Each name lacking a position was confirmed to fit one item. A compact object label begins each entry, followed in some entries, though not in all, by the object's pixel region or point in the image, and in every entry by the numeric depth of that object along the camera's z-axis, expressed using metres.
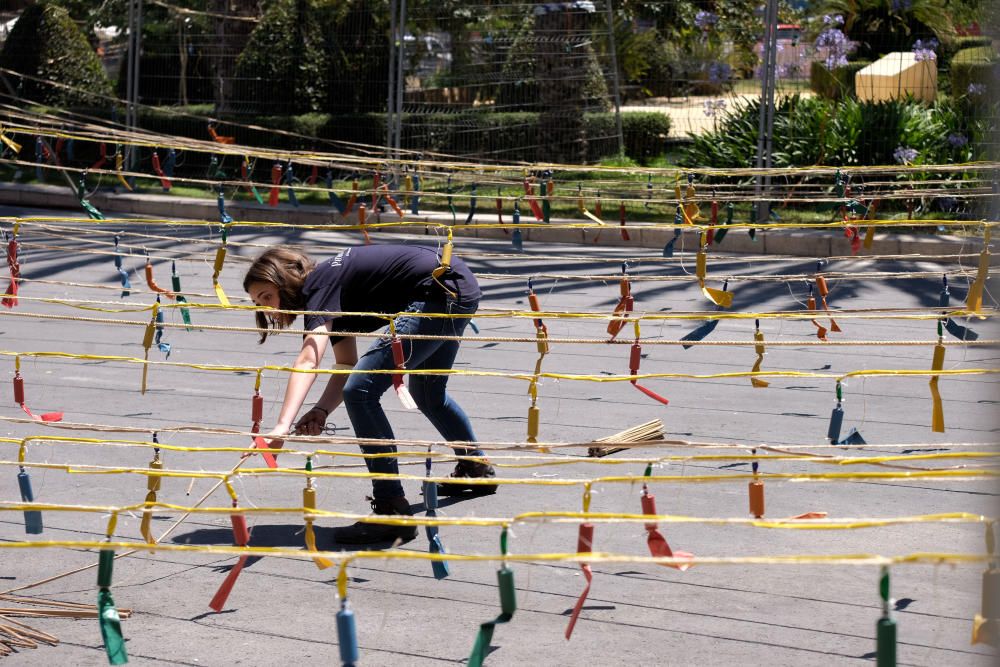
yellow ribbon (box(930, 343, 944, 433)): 5.62
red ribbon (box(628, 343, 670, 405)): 6.13
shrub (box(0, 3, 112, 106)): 19.89
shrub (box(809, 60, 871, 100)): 16.59
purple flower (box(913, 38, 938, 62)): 15.58
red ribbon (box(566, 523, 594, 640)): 3.63
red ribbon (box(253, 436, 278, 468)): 4.80
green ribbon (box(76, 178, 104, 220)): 8.88
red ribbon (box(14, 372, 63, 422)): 6.12
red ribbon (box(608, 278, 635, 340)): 7.60
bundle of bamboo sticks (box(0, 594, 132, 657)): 4.24
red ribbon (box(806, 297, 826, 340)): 7.15
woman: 5.21
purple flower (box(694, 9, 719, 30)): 19.02
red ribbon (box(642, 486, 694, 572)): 4.16
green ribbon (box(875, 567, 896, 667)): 2.72
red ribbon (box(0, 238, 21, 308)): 7.93
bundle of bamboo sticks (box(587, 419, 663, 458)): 6.16
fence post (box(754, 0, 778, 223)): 13.80
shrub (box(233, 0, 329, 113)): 18.30
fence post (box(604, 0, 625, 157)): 16.88
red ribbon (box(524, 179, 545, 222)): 10.74
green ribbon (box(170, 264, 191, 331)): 7.85
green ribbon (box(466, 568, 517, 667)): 2.99
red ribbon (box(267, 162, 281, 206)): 11.48
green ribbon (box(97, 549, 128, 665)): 3.28
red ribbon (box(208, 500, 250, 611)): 4.16
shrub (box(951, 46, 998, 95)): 15.16
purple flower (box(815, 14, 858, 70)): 15.55
